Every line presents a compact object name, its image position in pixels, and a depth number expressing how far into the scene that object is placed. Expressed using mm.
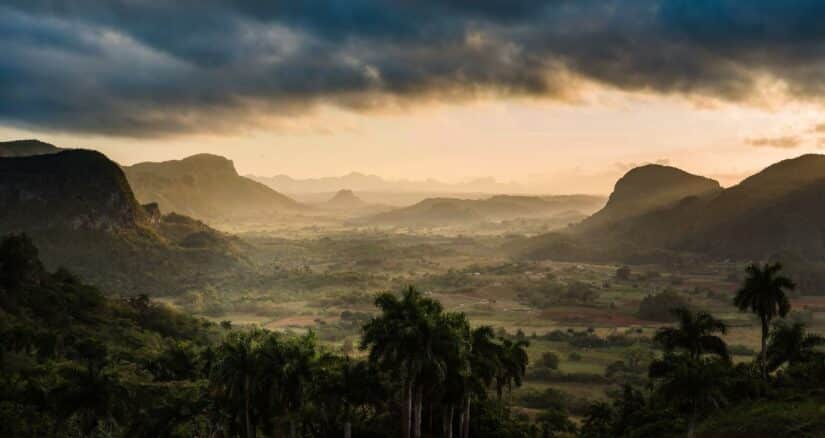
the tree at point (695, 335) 59781
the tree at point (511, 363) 56972
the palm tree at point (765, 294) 58656
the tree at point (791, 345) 62562
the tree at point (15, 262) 105875
